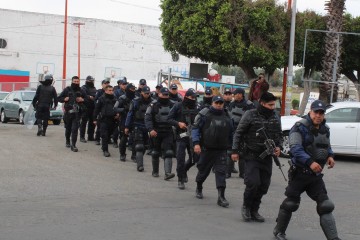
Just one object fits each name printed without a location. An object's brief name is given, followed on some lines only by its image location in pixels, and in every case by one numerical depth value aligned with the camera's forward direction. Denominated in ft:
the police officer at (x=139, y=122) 40.78
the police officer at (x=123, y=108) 45.60
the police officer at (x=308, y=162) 22.15
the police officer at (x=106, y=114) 46.68
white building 175.83
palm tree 73.41
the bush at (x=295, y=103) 172.57
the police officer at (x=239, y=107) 39.96
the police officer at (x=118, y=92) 52.03
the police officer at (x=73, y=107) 49.24
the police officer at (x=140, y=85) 49.44
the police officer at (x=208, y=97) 40.68
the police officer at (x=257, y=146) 26.48
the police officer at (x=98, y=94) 49.83
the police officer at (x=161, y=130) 37.24
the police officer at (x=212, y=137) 30.55
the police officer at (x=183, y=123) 35.22
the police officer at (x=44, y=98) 57.52
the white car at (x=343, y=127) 52.24
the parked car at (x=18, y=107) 87.67
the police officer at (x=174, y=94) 40.52
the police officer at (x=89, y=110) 55.52
